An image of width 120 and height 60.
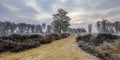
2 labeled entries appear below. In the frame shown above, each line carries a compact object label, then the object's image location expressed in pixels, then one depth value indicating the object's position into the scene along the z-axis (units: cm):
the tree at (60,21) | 2205
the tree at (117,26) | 4304
